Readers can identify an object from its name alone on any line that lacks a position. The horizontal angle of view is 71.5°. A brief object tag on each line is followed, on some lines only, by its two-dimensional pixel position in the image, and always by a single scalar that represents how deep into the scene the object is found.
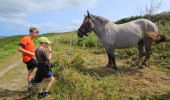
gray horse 3.86
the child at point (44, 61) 2.81
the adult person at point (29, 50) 2.99
